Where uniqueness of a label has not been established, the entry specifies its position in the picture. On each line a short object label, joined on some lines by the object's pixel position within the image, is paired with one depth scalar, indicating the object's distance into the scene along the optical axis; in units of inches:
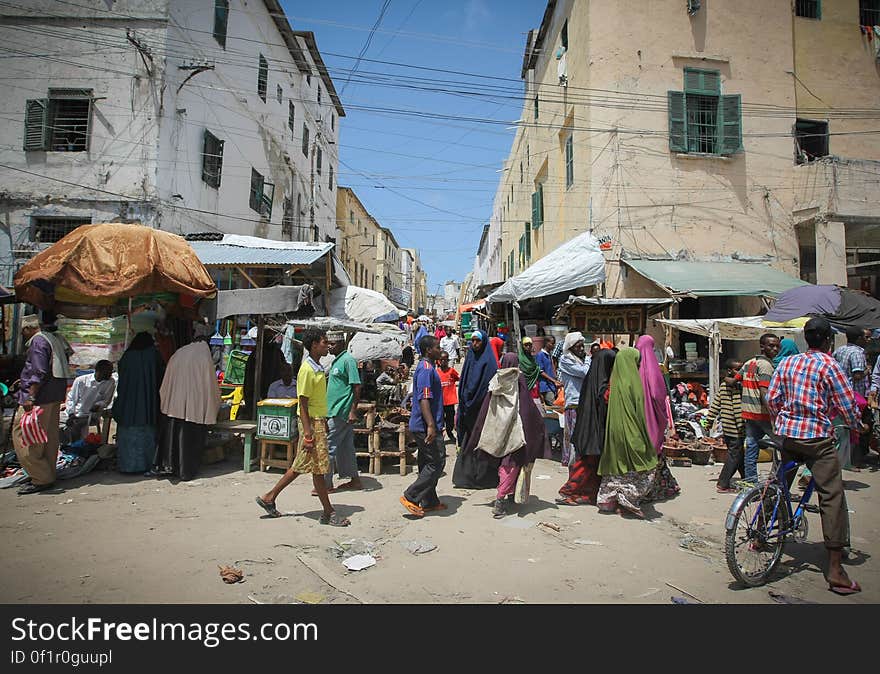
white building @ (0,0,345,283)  481.7
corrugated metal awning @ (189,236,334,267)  401.7
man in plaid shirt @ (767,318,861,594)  140.5
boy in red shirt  343.3
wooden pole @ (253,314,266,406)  314.4
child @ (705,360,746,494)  240.2
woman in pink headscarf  215.5
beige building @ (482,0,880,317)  490.3
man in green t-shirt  233.1
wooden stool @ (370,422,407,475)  271.6
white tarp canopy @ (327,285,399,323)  560.1
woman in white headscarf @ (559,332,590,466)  281.0
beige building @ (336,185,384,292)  1338.6
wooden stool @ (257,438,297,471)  261.6
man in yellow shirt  185.3
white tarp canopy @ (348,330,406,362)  420.8
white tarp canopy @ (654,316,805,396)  373.4
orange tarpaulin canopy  225.0
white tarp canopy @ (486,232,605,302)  424.2
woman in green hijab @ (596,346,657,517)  203.9
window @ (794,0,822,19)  530.9
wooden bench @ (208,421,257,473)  268.8
